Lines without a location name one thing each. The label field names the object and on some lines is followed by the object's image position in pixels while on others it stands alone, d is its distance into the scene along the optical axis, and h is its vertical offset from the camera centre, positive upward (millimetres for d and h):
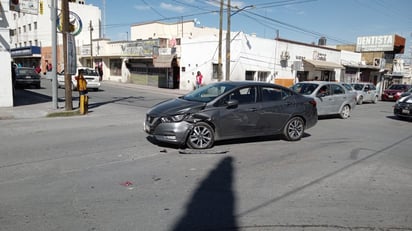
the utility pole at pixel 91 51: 41509 +3359
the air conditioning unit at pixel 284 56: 29706 +2456
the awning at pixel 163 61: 29625 +1709
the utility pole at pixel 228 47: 22016 +2319
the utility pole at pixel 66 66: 12641 +426
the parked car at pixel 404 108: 13486 -973
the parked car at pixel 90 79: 23469 -140
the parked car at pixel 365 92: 22781 -577
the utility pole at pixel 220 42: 22562 +2739
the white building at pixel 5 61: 13078 +592
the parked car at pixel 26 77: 22941 -125
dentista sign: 45328 +6163
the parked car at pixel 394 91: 27128 -555
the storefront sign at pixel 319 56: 34022 +2957
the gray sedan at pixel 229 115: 6984 -800
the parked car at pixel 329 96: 13062 -536
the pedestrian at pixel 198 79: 25105 +63
